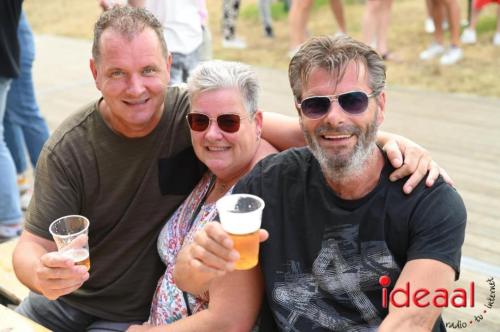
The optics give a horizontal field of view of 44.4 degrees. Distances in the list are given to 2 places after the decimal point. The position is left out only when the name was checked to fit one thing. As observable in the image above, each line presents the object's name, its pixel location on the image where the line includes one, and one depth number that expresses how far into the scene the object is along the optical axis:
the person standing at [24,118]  4.37
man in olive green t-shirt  2.36
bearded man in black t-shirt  1.78
